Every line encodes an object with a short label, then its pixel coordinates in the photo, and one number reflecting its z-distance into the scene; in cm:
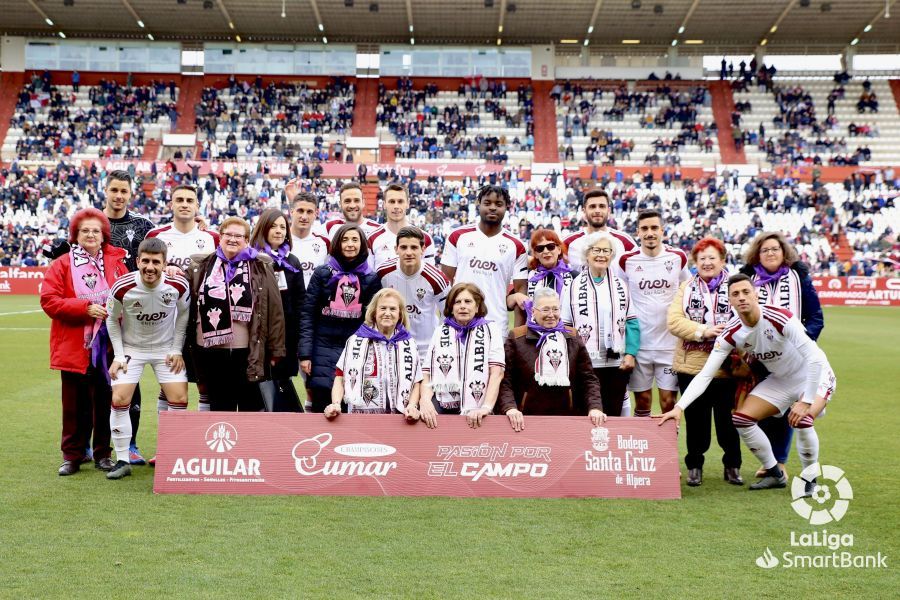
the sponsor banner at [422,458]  579
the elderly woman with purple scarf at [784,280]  636
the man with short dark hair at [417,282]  663
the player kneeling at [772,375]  579
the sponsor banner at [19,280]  3019
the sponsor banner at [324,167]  3900
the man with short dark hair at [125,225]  682
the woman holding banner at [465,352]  604
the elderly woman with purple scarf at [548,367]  609
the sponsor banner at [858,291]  3059
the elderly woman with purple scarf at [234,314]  630
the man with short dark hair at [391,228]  742
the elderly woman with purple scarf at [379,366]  603
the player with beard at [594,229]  699
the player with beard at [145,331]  617
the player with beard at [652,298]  685
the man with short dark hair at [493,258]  697
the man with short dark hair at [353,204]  753
